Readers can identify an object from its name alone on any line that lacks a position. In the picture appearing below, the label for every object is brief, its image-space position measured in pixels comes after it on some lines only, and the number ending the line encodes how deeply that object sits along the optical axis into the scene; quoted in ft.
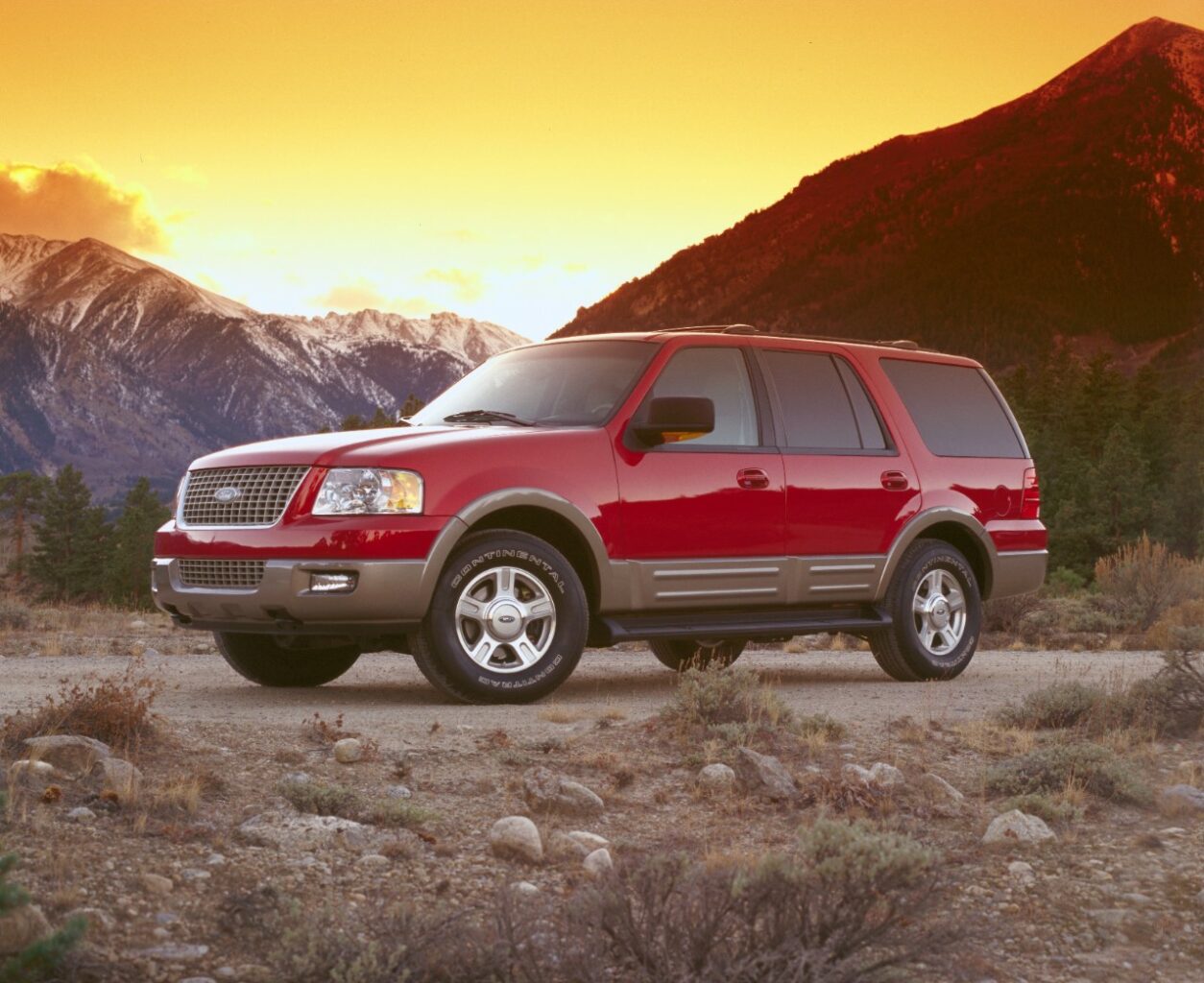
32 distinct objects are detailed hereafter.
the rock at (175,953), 14.43
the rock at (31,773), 18.76
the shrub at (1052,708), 27.94
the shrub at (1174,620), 54.10
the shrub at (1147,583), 68.50
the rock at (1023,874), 18.13
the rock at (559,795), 20.18
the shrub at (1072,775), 22.41
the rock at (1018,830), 19.77
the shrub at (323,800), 19.33
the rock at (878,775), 21.80
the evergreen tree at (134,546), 230.68
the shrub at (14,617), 55.26
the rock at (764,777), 21.40
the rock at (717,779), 21.83
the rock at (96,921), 14.65
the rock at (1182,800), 21.74
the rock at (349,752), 22.16
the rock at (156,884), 15.89
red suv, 26.84
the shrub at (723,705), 25.17
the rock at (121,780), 18.65
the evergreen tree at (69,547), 245.24
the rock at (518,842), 18.12
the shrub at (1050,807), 20.99
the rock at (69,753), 19.79
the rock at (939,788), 22.02
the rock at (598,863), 17.46
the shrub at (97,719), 21.96
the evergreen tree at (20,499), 257.96
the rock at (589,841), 18.51
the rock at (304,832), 17.92
